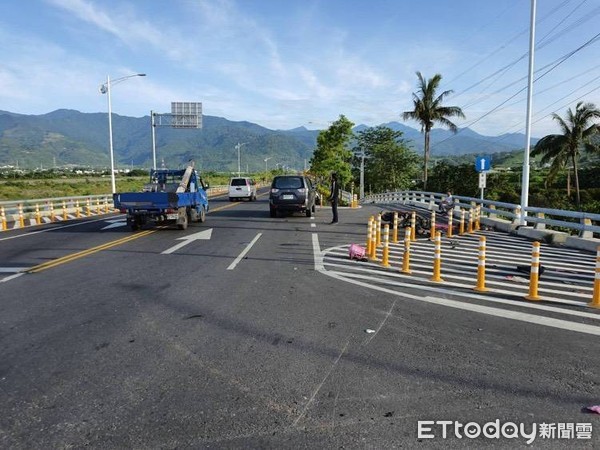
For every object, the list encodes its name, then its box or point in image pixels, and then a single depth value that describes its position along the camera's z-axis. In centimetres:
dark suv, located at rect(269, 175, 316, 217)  2225
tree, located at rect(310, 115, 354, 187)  5800
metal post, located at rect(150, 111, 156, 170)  4049
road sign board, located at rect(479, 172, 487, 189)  2095
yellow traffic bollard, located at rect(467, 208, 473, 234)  1834
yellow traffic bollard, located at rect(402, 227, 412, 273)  975
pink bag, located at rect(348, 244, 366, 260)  1142
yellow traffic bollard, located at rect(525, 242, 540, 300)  750
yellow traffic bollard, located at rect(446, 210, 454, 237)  1688
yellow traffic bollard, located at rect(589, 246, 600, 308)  715
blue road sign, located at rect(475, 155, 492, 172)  2078
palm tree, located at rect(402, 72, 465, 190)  4903
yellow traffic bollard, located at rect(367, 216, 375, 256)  1176
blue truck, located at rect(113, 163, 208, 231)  1642
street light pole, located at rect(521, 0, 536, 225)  1797
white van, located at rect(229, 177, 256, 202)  3916
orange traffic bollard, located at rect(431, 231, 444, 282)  888
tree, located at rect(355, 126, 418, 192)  7606
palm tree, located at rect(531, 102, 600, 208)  4584
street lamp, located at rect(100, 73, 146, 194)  3328
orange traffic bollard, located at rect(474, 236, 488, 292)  809
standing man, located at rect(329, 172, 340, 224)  2000
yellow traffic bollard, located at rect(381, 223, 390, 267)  1058
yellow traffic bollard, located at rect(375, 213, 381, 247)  1313
